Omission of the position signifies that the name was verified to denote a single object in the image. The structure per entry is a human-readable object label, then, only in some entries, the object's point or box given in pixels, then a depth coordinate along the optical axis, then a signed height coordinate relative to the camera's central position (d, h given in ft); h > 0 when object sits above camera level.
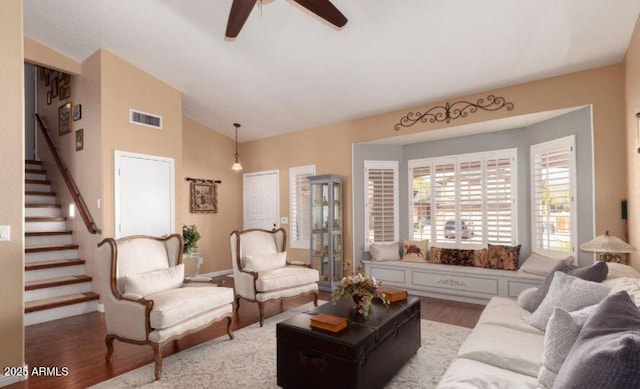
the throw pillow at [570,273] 8.31 -2.08
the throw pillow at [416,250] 17.63 -2.89
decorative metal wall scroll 14.32 +3.94
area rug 8.61 -4.81
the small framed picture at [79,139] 16.28 +3.02
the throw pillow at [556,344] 5.16 -2.38
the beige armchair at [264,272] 13.20 -3.18
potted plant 18.30 -2.16
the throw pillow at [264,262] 14.26 -2.82
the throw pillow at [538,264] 13.48 -2.89
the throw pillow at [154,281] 10.16 -2.63
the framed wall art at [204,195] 21.11 +0.25
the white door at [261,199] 22.21 -0.07
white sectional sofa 5.79 -3.22
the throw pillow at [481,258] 15.79 -3.00
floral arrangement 8.77 -2.56
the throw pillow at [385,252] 17.94 -3.00
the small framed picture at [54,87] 18.80 +6.48
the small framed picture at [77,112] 16.49 +4.43
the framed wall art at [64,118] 17.43 +4.42
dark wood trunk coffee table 7.18 -3.59
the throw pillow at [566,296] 7.20 -2.30
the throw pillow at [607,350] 3.58 -1.88
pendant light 19.58 +2.77
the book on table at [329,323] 7.73 -2.97
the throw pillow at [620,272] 8.64 -2.07
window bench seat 14.28 -3.97
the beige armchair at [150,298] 9.27 -3.00
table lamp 10.16 -1.64
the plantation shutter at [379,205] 18.74 -0.46
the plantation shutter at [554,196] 13.39 -0.06
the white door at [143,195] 15.53 +0.23
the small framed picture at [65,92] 17.60 +5.85
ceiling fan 8.38 +4.89
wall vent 16.09 +4.03
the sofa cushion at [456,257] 16.44 -3.07
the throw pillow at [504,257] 15.07 -2.84
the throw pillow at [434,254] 17.17 -3.02
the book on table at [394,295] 10.04 -3.00
